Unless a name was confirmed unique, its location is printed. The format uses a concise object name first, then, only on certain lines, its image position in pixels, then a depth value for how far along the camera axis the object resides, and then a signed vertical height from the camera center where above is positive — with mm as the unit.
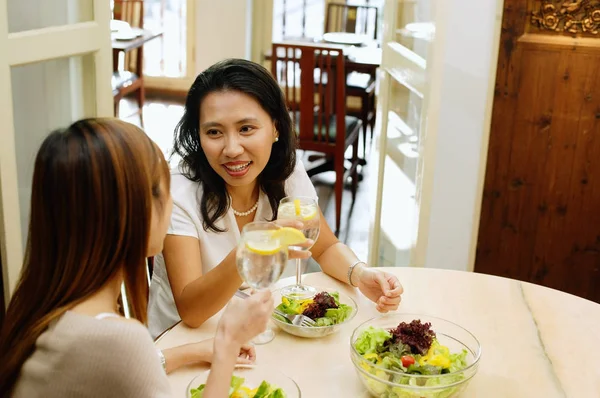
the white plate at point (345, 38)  5344 -351
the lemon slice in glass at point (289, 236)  1246 -410
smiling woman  1752 -491
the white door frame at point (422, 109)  2584 -425
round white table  1368 -682
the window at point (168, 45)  6941 -584
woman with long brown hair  1034 -412
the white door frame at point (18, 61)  2170 -257
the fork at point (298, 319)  1507 -647
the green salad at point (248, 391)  1252 -658
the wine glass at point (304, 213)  1431 -422
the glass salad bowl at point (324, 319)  1496 -653
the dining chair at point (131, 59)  5285 -608
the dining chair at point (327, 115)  4254 -721
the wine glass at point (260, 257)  1216 -427
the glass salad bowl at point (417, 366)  1247 -626
